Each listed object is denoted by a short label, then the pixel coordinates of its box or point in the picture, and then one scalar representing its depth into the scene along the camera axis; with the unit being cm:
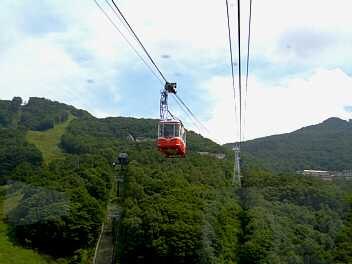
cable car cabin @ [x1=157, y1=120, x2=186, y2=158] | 1909
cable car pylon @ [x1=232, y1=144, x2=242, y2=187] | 6203
